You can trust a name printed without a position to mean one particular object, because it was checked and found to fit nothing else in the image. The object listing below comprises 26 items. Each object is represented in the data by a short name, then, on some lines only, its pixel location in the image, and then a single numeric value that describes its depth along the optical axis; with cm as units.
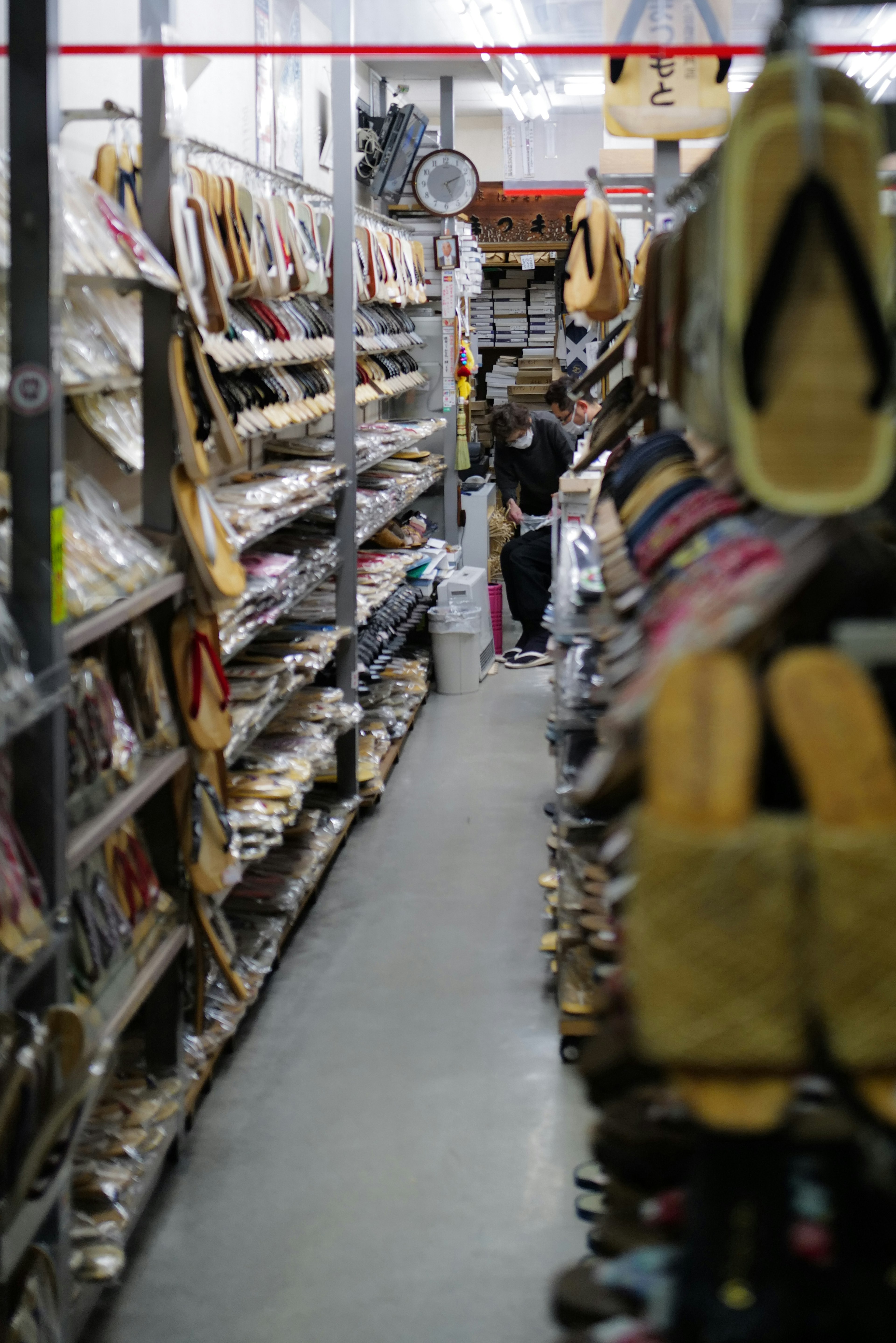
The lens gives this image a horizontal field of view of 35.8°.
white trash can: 820
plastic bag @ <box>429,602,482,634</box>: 820
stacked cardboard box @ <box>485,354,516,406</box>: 1288
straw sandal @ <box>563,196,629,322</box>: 384
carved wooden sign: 1223
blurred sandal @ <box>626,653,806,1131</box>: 102
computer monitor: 816
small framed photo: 886
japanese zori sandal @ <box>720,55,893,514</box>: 112
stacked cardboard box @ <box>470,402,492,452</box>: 1273
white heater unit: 817
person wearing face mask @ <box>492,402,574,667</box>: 956
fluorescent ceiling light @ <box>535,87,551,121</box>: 636
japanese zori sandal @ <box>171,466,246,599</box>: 312
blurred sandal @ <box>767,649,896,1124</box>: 102
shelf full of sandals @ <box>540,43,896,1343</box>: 103
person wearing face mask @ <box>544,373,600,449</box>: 934
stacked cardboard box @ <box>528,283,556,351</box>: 1292
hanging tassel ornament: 944
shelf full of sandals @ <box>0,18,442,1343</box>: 225
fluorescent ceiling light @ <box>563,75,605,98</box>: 633
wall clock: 859
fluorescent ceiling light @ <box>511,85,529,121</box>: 698
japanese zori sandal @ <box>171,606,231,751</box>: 320
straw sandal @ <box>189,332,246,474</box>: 312
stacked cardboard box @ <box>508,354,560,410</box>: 1280
